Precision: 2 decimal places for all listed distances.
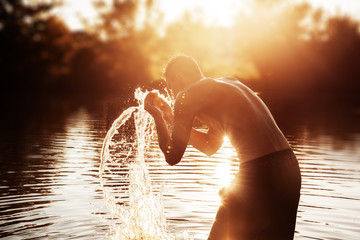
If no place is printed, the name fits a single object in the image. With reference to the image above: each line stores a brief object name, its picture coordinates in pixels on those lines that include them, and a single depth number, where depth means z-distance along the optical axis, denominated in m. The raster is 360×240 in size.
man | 4.76
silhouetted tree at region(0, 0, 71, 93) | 60.78
